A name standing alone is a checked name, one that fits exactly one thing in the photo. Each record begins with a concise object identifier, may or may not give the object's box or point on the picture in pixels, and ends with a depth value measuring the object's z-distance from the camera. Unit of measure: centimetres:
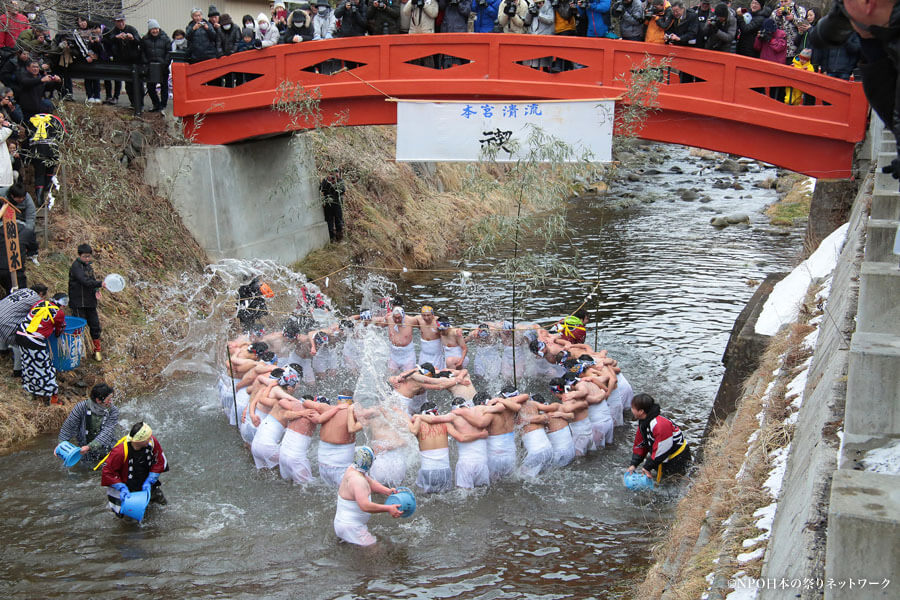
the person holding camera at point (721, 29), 1271
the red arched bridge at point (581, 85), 1250
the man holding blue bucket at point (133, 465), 799
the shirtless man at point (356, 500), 793
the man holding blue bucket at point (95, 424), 900
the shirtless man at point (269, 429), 967
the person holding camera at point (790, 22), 1432
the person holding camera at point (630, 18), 1366
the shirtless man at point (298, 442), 937
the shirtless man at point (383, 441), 921
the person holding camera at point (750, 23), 1313
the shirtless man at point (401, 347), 1287
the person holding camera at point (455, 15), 1434
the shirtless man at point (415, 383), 1059
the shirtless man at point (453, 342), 1286
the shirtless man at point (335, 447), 919
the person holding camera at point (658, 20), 1302
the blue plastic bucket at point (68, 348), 1082
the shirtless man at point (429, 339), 1308
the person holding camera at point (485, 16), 1437
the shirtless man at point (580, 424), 1009
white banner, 1242
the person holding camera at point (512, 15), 1405
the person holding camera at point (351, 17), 1470
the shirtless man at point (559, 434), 984
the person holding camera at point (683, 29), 1276
